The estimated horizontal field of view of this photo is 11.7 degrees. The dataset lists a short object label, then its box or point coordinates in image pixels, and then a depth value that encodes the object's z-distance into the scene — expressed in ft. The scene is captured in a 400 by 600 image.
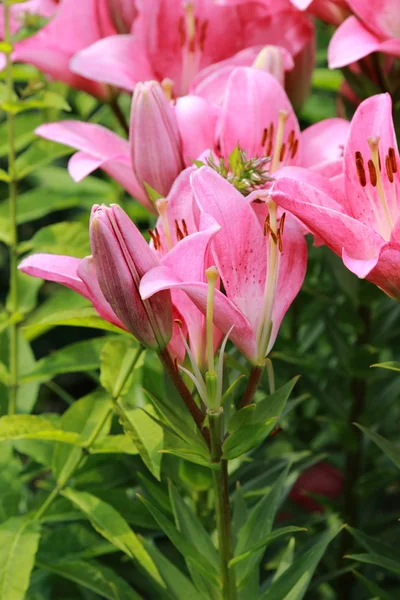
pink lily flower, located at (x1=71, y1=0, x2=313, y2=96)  3.92
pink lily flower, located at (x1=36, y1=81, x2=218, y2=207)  3.51
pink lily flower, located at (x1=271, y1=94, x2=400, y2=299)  3.20
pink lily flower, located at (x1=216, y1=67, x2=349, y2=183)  3.57
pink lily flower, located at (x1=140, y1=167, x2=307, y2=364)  3.16
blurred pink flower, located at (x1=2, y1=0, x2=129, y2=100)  4.08
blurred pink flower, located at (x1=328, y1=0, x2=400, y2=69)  3.67
